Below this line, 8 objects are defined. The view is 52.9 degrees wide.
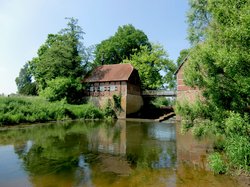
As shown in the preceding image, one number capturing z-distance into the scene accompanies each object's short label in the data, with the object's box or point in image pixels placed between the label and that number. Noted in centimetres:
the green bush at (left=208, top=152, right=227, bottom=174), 827
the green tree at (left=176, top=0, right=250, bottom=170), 805
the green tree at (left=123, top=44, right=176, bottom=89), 4084
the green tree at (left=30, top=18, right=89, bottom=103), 3641
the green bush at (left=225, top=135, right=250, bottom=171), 794
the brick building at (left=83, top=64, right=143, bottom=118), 3662
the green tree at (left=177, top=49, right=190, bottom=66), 4916
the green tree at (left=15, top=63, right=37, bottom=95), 8156
